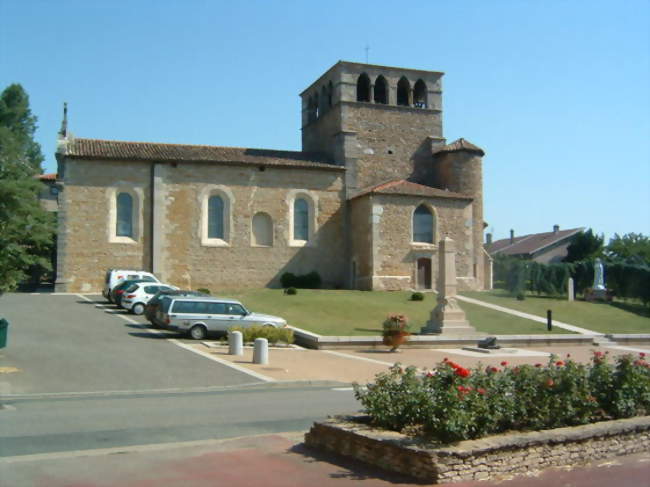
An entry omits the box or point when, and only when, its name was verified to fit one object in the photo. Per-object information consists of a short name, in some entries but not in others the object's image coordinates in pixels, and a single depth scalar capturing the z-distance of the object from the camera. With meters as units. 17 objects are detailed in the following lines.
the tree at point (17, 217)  16.23
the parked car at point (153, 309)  24.06
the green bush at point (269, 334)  22.94
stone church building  39.50
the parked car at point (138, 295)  29.16
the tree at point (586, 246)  58.12
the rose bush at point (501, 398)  7.47
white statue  41.34
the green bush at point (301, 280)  41.83
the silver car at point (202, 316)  23.25
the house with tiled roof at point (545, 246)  70.56
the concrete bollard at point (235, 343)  20.16
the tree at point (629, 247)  58.44
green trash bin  17.84
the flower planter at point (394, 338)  22.73
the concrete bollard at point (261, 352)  18.69
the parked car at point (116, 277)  32.72
